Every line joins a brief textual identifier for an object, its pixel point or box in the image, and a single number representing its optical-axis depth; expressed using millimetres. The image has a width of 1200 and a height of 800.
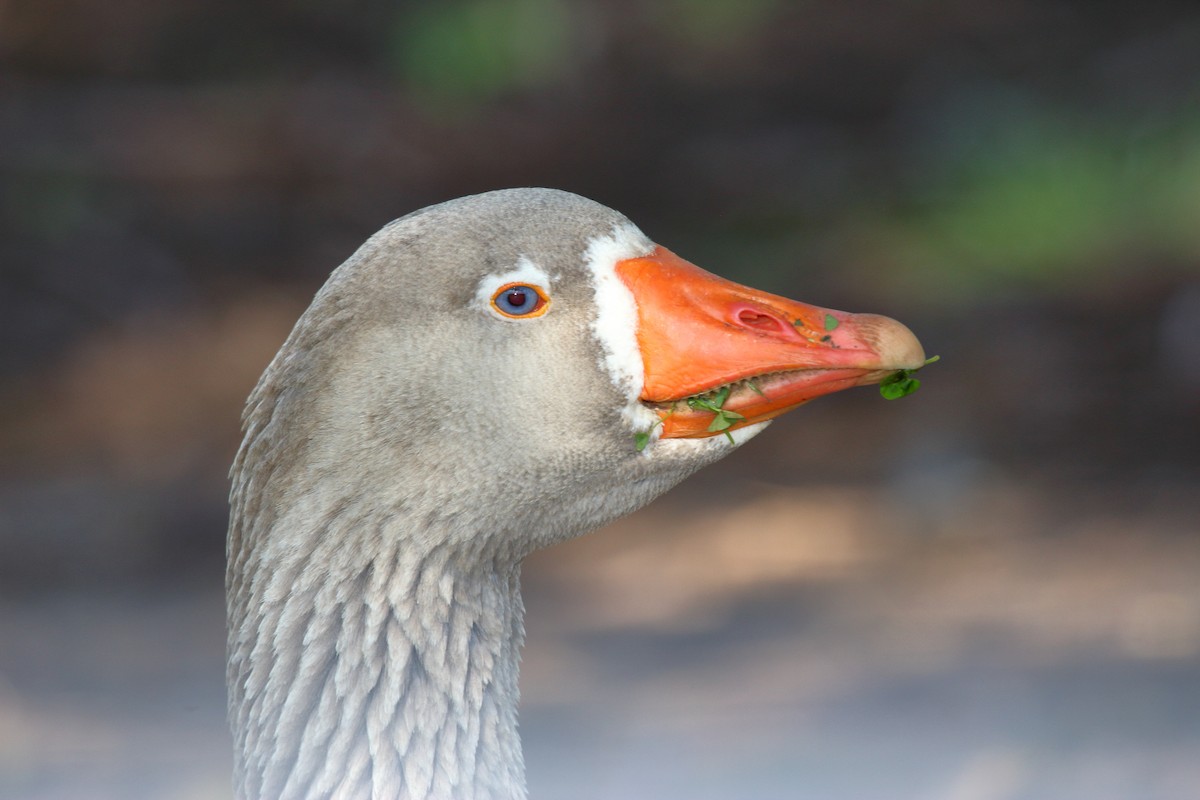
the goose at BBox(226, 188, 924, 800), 5180
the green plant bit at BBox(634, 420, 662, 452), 5270
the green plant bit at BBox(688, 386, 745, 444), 5219
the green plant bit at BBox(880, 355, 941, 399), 5691
